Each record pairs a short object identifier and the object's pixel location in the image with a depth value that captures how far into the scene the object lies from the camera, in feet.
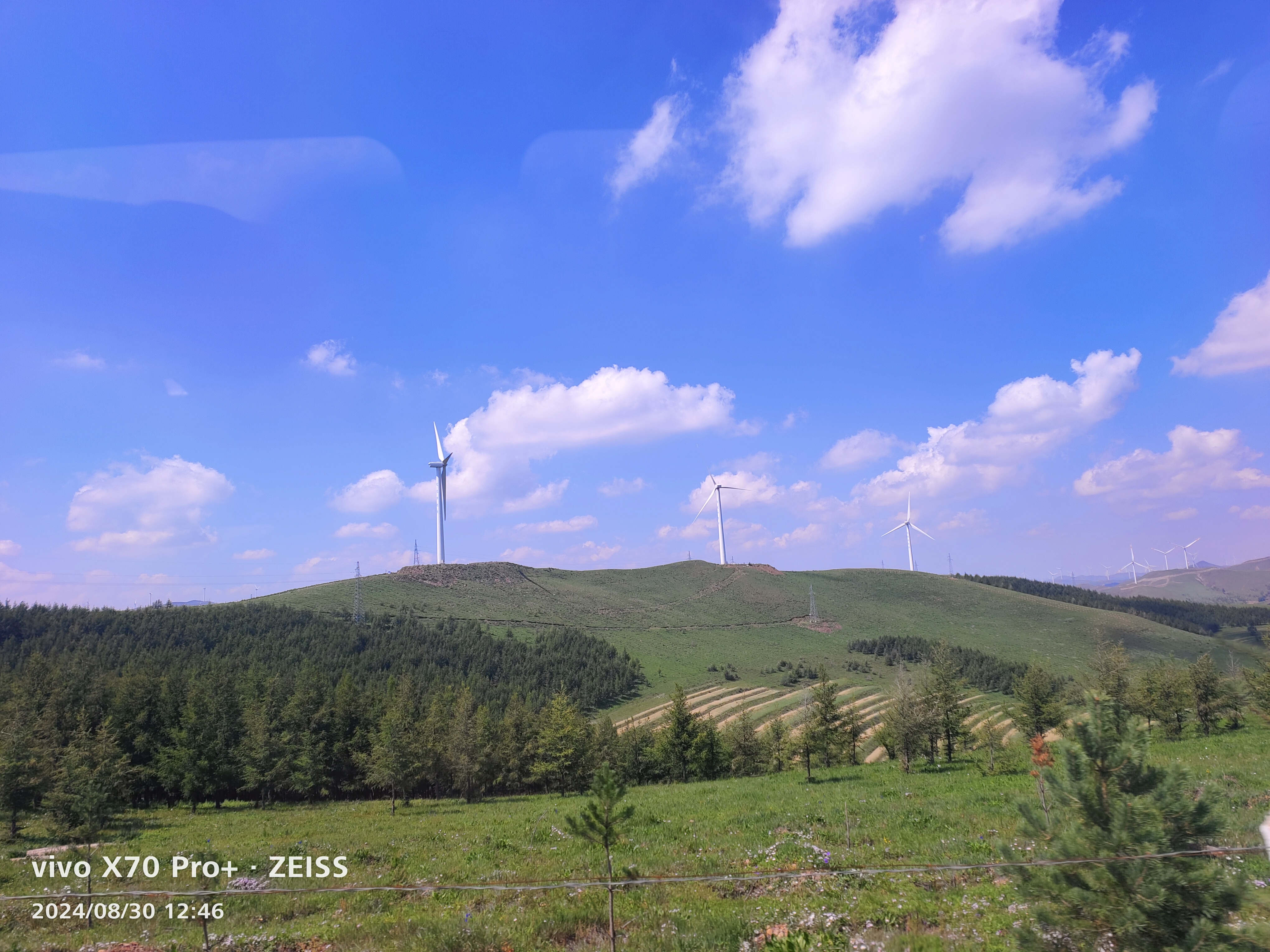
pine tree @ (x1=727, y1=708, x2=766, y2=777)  215.92
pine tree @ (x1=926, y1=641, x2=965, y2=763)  151.94
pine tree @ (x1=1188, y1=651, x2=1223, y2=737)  162.50
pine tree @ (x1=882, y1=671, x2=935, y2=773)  142.00
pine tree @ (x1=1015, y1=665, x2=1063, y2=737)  156.15
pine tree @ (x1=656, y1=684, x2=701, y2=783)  208.03
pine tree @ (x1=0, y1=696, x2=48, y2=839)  122.52
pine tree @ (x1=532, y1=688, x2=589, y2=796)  203.41
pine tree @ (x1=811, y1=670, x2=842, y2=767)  156.66
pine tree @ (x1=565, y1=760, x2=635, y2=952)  38.63
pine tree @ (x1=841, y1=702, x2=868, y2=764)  162.30
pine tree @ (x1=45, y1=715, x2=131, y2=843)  64.75
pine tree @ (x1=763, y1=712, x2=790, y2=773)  207.82
